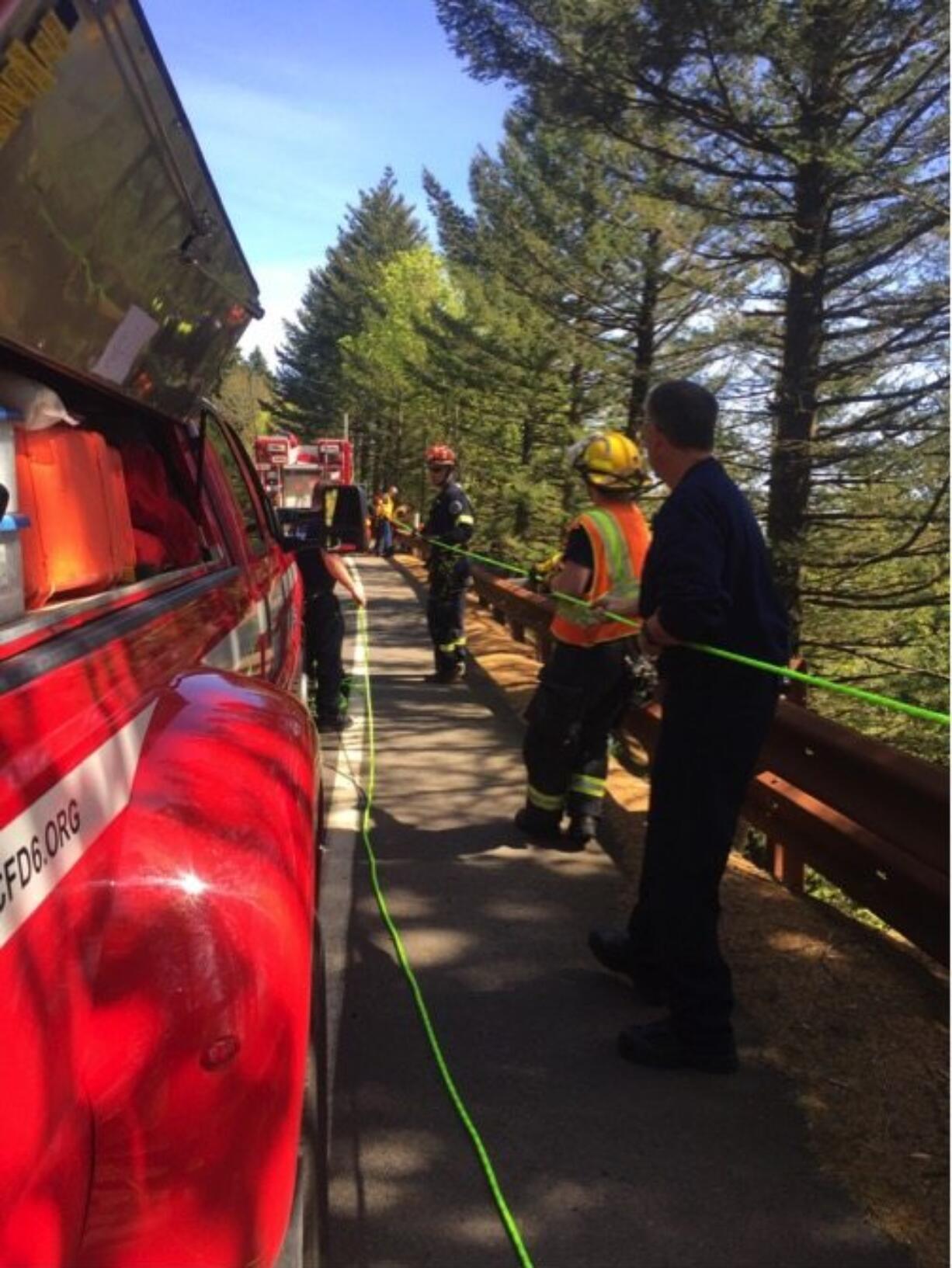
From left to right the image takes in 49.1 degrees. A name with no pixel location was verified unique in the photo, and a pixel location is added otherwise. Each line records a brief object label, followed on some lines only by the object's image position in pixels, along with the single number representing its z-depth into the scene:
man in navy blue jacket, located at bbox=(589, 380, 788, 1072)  3.18
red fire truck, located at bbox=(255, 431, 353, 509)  33.62
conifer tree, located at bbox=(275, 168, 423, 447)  67.00
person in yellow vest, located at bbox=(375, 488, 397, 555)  24.70
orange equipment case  1.91
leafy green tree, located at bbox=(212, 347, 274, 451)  77.25
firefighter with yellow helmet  4.90
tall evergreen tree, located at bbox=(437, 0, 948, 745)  7.95
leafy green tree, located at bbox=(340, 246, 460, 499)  37.97
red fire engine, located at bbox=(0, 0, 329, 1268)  1.18
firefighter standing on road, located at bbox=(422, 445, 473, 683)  9.87
